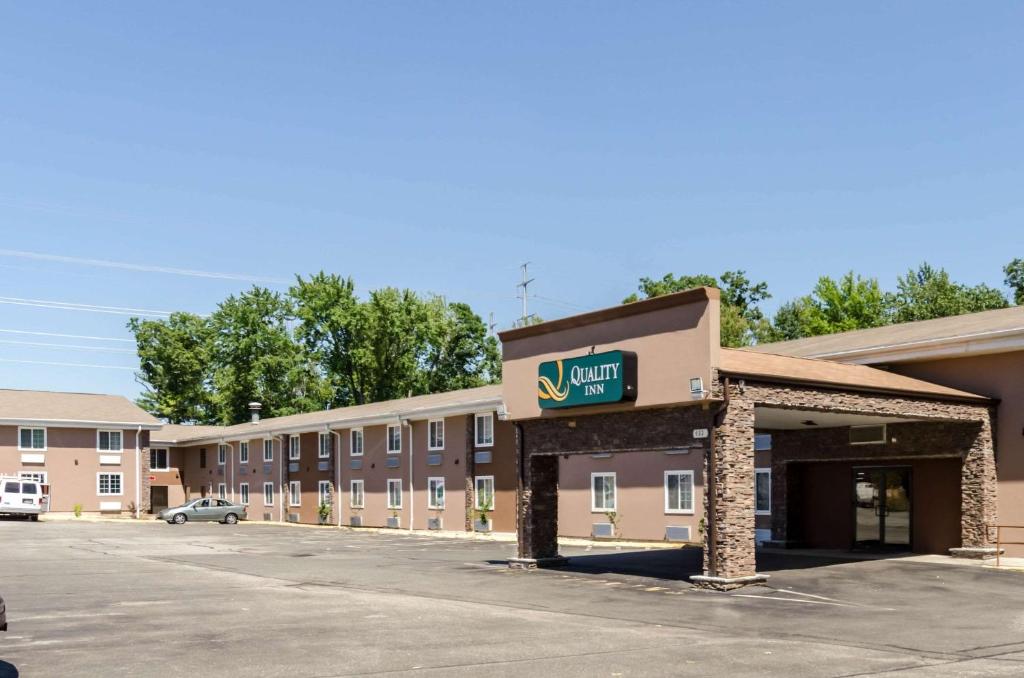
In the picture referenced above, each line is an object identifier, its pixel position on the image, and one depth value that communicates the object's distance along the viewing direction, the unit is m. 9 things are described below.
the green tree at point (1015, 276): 73.54
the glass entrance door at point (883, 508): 27.78
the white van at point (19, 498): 53.19
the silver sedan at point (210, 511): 56.66
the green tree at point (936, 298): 70.06
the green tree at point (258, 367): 86.56
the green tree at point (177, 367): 92.81
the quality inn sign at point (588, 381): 22.28
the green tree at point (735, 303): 79.06
